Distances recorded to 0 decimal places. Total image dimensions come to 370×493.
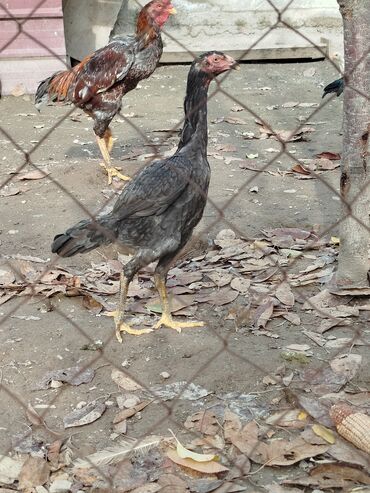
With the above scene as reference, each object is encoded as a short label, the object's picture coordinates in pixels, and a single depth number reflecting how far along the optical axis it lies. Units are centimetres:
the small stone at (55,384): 356
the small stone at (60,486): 293
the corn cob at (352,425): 296
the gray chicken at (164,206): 385
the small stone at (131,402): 340
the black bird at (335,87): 546
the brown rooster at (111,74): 606
